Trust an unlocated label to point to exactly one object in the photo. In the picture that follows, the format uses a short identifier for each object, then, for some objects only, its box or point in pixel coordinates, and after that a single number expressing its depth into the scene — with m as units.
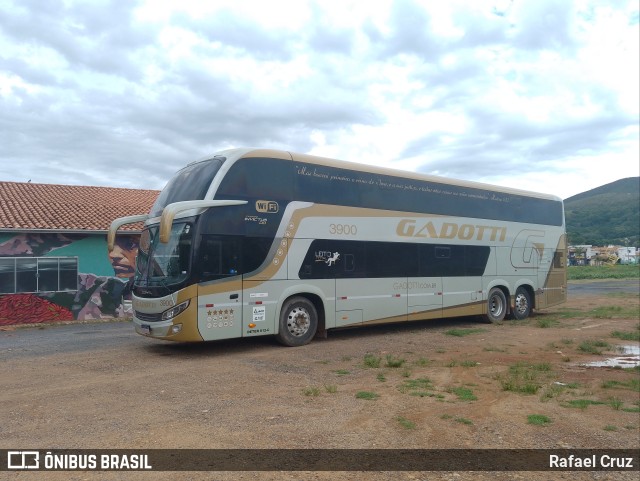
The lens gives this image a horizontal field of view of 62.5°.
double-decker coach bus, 10.11
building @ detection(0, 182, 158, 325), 17.98
